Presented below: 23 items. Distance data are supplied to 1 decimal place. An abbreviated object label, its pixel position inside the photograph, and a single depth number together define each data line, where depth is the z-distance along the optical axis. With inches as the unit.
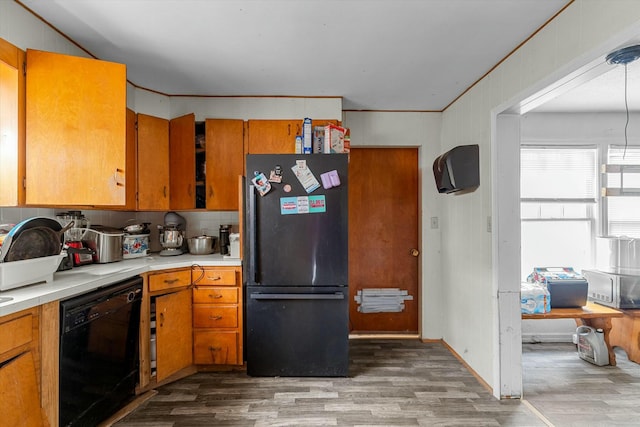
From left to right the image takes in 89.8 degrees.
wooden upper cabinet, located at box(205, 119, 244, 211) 111.0
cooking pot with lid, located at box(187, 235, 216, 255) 112.0
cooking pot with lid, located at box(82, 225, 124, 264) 90.1
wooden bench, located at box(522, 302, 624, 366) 97.7
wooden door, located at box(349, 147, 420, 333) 132.6
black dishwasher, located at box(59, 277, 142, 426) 61.9
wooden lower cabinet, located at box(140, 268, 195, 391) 87.6
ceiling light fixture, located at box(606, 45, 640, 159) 56.1
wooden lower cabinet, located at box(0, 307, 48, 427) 50.1
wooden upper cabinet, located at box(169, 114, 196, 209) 109.9
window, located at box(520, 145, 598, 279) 124.8
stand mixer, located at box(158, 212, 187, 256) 108.7
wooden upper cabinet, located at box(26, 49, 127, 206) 68.9
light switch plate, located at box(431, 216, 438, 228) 128.0
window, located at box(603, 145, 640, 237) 123.3
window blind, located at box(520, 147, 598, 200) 124.9
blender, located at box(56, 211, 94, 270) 83.2
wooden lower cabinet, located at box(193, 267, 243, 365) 98.5
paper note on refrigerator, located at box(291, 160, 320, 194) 94.9
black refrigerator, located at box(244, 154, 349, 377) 95.2
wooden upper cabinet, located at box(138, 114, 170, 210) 104.5
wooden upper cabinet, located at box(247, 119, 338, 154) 112.1
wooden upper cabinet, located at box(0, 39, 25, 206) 66.2
